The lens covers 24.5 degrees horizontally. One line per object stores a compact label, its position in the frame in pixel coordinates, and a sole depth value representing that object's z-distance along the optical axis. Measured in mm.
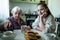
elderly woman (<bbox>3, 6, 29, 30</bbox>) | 2174
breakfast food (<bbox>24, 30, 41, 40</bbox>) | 1409
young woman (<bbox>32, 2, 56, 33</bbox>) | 1877
